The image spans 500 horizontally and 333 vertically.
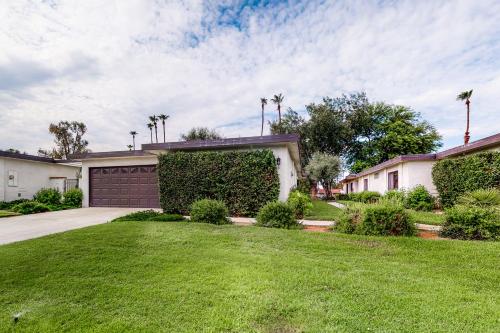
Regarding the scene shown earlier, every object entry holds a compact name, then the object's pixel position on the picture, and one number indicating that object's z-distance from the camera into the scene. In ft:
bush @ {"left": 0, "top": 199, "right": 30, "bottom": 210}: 41.90
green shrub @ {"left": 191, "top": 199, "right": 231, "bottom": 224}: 25.30
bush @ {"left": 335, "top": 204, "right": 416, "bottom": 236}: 19.69
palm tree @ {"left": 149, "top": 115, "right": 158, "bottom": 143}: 133.70
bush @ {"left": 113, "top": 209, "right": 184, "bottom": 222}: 26.94
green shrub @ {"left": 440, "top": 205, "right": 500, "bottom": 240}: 18.51
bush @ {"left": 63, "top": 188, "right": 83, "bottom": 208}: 43.27
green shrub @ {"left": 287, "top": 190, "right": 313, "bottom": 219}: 30.04
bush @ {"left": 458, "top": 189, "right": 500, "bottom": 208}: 22.74
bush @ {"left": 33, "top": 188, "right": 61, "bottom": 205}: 44.42
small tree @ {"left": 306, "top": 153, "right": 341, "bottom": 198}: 84.99
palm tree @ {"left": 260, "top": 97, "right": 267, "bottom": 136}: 123.91
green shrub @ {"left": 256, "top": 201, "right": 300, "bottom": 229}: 23.06
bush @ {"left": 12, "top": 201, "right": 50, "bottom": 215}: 35.99
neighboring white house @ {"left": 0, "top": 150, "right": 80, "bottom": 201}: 45.11
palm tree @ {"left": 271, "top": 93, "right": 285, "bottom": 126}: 120.06
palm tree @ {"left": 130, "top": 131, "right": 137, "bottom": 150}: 142.86
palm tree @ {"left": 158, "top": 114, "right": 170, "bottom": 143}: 132.01
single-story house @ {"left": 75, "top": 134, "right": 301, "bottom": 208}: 36.37
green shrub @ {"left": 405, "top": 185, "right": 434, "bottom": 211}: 37.47
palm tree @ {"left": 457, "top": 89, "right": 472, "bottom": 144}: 73.69
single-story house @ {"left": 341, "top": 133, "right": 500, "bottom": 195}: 32.37
